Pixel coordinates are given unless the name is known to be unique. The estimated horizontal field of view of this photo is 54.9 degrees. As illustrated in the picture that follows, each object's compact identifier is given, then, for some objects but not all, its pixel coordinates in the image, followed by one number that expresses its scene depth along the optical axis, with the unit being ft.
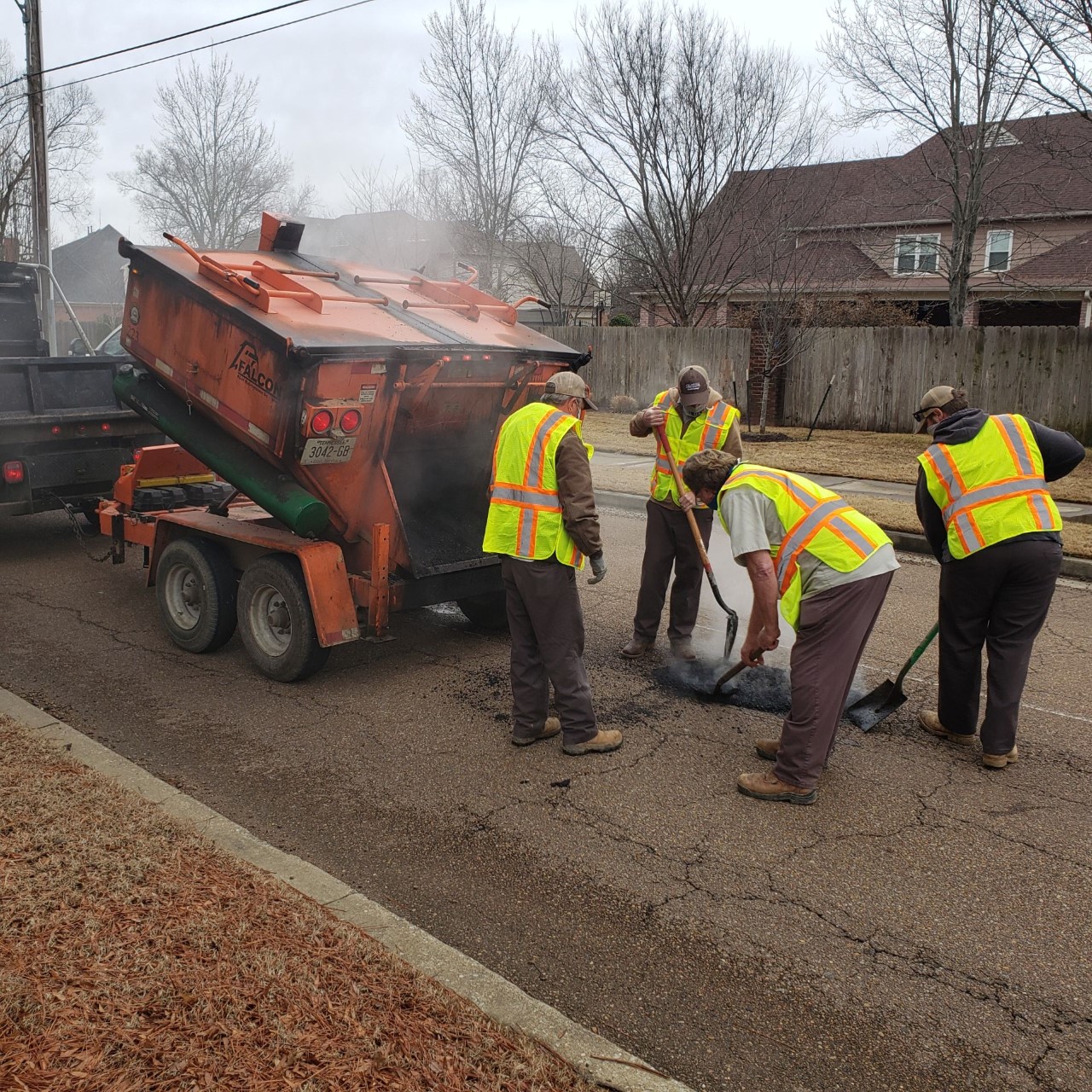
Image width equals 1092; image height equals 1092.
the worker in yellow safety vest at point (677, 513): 19.52
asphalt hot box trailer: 17.06
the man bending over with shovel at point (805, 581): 13.38
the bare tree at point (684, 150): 58.18
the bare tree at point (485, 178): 78.54
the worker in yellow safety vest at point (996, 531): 14.42
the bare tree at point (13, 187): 101.60
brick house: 60.95
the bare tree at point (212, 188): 106.01
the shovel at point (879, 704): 16.51
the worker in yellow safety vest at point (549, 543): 14.98
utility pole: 54.60
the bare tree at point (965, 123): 52.24
